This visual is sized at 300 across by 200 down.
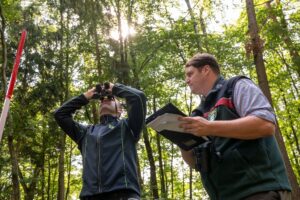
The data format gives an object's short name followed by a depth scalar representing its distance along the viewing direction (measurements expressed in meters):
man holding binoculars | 3.19
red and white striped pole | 2.44
